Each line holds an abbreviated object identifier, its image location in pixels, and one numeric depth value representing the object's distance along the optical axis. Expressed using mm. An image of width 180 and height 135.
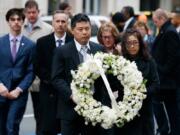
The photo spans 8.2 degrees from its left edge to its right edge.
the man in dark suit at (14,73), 15618
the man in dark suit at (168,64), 17900
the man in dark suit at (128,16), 25011
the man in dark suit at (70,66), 13282
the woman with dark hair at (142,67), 13946
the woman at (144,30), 21289
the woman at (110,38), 15339
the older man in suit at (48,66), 15737
